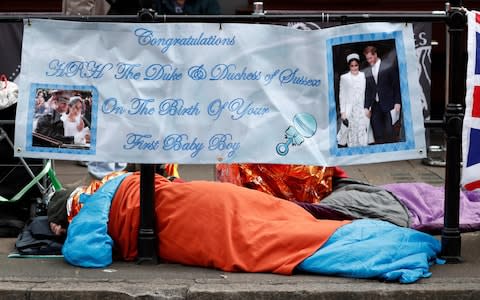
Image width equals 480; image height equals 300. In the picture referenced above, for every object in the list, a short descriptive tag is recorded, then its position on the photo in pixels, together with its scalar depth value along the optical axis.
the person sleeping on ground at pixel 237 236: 5.14
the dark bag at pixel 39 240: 5.58
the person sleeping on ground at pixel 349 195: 6.00
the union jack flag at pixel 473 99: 5.26
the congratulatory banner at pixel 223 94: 5.20
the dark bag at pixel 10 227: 6.09
